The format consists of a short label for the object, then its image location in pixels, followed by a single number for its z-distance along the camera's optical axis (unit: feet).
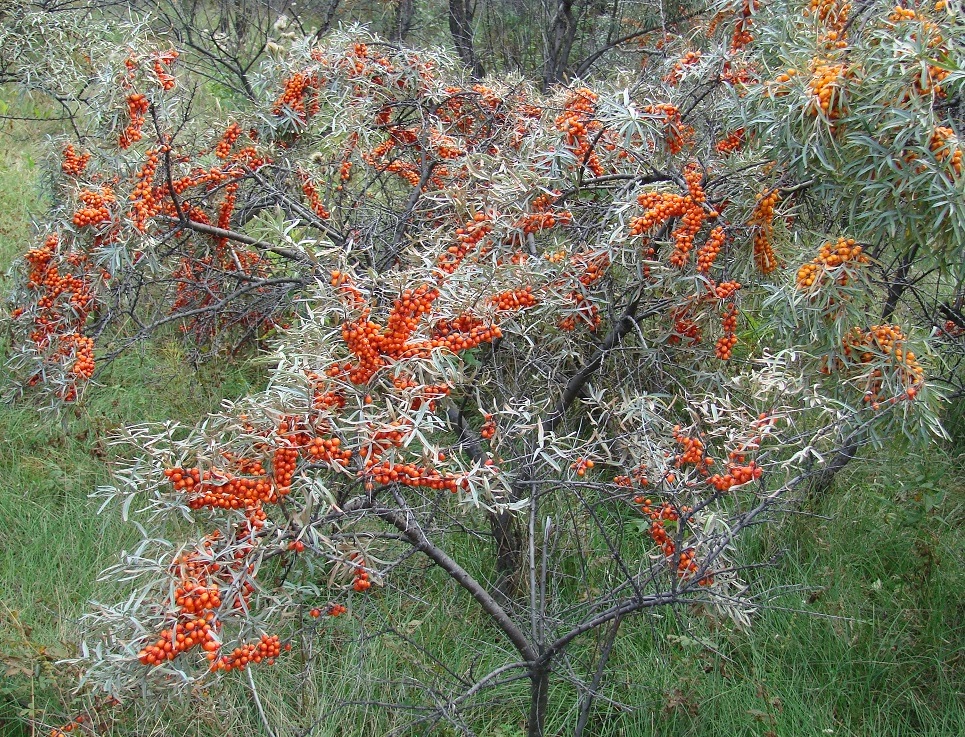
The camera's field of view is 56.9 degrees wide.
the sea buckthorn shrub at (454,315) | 6.59
